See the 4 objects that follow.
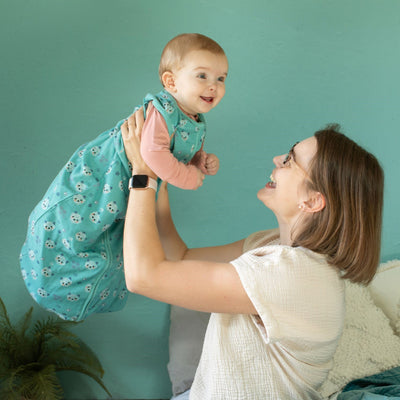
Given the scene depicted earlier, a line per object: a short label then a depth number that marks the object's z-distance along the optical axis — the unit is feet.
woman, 4.41
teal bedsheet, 5.60
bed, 6.37
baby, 4.66
